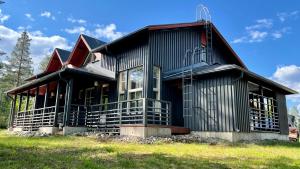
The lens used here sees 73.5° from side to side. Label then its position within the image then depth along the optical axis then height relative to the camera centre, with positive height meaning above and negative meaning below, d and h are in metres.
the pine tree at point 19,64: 32.66 +7.91
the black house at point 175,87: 8.33 +1.28
